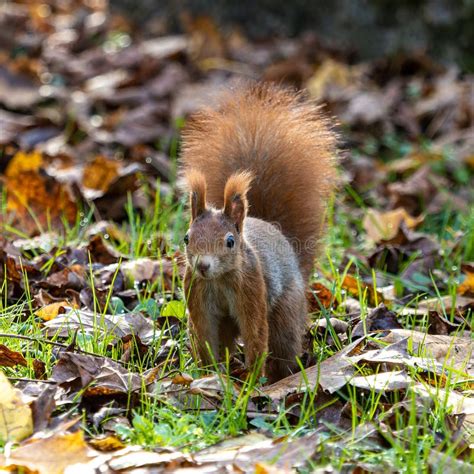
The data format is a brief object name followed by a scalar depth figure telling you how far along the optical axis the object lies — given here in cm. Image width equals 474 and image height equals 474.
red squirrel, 484
